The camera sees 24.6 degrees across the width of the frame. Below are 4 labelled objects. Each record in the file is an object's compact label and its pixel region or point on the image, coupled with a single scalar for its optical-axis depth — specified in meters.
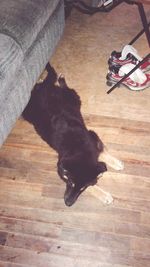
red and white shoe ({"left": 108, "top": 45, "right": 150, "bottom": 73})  2.01
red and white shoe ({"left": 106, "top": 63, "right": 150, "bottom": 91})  1.97
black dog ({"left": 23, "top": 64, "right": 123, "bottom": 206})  1.46
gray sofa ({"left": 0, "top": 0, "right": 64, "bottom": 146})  1.56
